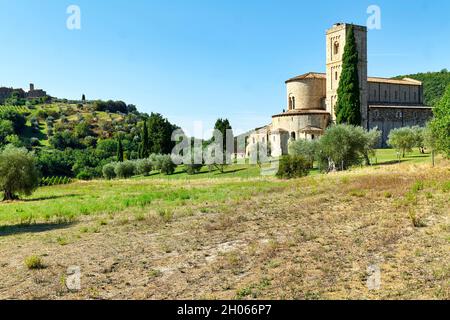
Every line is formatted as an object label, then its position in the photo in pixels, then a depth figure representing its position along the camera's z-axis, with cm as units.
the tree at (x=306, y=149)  5638
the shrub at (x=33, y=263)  1295
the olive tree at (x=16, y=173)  4375
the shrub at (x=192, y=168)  7394
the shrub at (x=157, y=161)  8254
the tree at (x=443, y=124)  3375
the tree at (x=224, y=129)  9250
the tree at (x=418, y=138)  6041
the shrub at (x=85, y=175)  9938
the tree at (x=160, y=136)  9600
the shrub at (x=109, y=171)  8906
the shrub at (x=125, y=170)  8562
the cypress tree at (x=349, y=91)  6931
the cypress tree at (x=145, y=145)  9712
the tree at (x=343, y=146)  4712
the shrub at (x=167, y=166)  8100
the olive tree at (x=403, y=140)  6009
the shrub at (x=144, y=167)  8381
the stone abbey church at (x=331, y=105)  8006
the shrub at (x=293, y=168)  4741
